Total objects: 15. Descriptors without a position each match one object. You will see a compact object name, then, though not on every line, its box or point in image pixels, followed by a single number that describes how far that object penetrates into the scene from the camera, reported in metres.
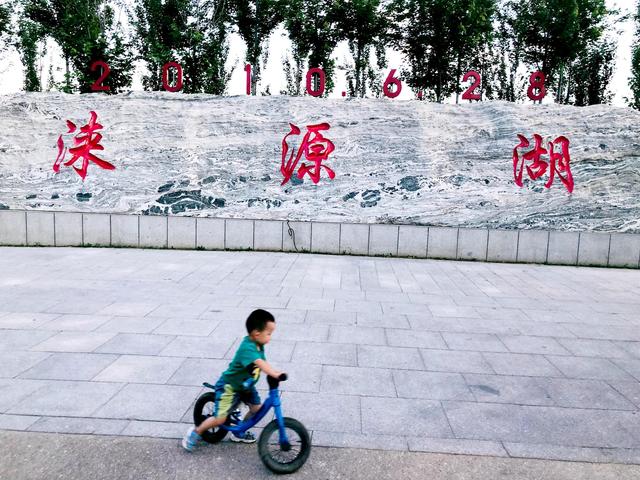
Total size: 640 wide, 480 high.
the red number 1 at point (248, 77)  12.30
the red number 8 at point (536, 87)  11.65
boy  2.65
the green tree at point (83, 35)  17.11
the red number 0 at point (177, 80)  12.13
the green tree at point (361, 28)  23.94
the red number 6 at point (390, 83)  11.69
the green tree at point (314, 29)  23.95
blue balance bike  2.67
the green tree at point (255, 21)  23.83
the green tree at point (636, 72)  21.66
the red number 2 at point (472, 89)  11.87
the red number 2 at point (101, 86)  12.29
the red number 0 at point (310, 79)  11.97
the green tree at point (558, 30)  22.83
